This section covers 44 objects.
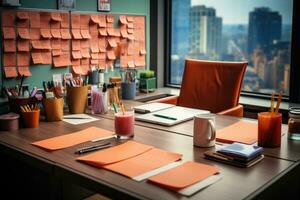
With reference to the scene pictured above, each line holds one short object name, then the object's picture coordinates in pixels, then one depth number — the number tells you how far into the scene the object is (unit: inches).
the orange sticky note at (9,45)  98.7
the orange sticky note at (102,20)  121.8
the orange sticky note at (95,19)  118.9
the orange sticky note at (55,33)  108.5
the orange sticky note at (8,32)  98.3
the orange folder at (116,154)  59.1
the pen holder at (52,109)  85.0
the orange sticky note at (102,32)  122.1
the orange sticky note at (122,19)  128.7
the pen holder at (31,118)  79.7
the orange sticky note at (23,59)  102.2
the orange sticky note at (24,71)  102.4
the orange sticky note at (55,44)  109.2
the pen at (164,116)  85.4
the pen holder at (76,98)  92.1
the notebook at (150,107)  93.4
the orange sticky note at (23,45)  101.7
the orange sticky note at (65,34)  110.8
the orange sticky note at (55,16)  107.7
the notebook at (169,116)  83.1
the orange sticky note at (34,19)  103.4
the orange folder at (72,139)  67.7
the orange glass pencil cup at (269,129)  66.1
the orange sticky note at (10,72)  99.1
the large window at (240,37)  123.9
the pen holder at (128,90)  113.7
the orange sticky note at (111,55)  125.9
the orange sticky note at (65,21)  110.5
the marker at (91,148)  64.2
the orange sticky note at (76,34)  113.9
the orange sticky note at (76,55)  114.6
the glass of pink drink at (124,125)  71.2
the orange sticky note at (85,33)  116.6
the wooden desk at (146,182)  49.1
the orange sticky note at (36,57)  104.7
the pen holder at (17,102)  83.2
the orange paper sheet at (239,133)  70.8
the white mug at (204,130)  66.1
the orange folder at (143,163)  55.5
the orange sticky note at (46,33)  106.1
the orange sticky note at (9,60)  99.3
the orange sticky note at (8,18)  97.7
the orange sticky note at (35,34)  104.2
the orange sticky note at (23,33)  101.3
